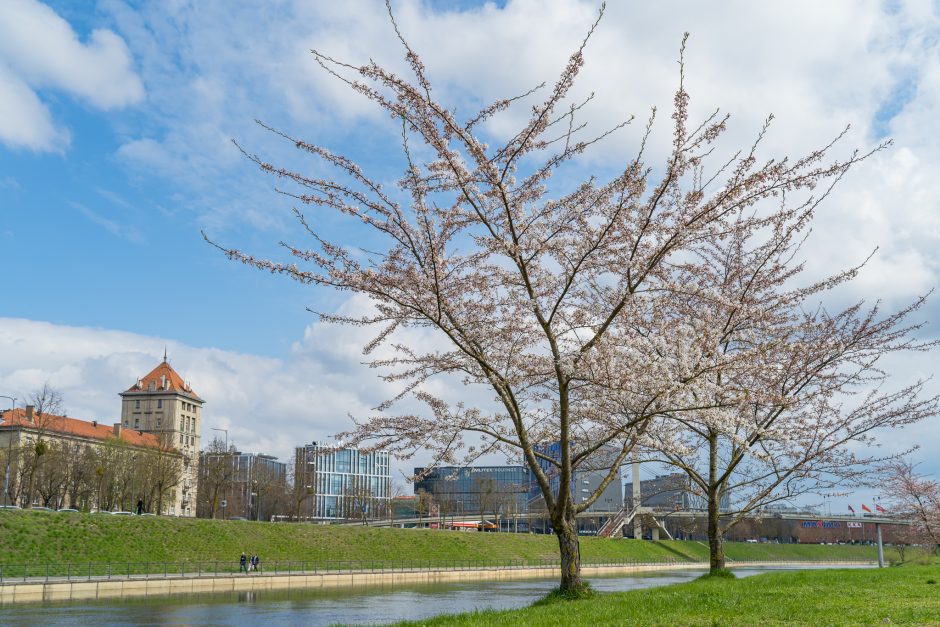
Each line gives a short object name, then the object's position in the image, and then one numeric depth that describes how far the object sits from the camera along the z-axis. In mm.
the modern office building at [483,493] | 116556
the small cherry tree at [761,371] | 14234
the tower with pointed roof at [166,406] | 136250
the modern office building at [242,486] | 74438
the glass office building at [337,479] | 171288
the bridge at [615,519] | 97500
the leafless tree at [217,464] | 70500
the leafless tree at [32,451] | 53188
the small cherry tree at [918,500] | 44219
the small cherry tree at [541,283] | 12258
